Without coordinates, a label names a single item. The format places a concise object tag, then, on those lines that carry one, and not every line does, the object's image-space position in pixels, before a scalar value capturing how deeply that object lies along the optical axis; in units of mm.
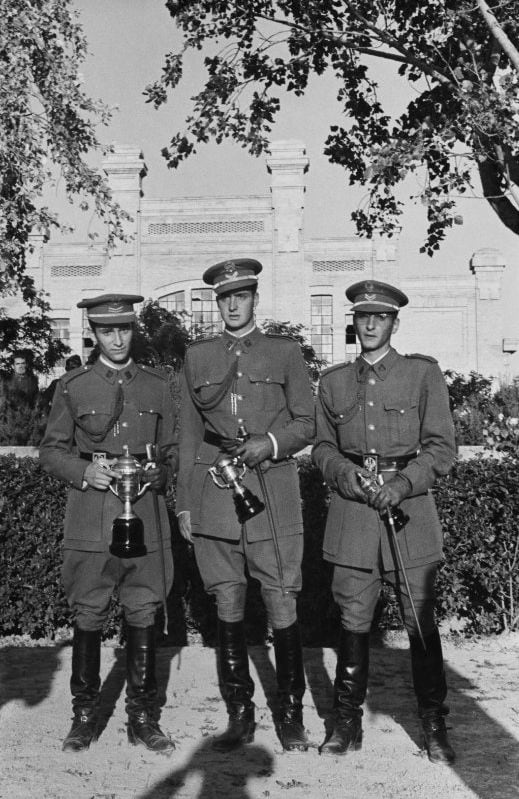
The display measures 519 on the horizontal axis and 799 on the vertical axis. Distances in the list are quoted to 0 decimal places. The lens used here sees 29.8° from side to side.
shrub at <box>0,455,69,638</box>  6750
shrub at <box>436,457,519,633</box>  6824
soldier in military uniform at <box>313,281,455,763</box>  4461
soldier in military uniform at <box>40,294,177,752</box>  4664
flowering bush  7352
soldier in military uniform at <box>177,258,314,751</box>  4637
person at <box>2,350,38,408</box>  14203
